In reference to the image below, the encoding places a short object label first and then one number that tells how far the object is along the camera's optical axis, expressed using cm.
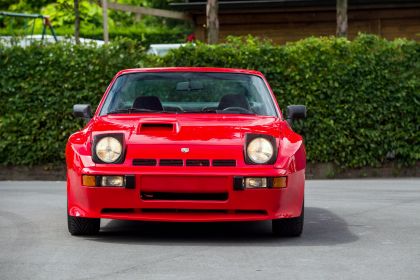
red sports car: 1117
